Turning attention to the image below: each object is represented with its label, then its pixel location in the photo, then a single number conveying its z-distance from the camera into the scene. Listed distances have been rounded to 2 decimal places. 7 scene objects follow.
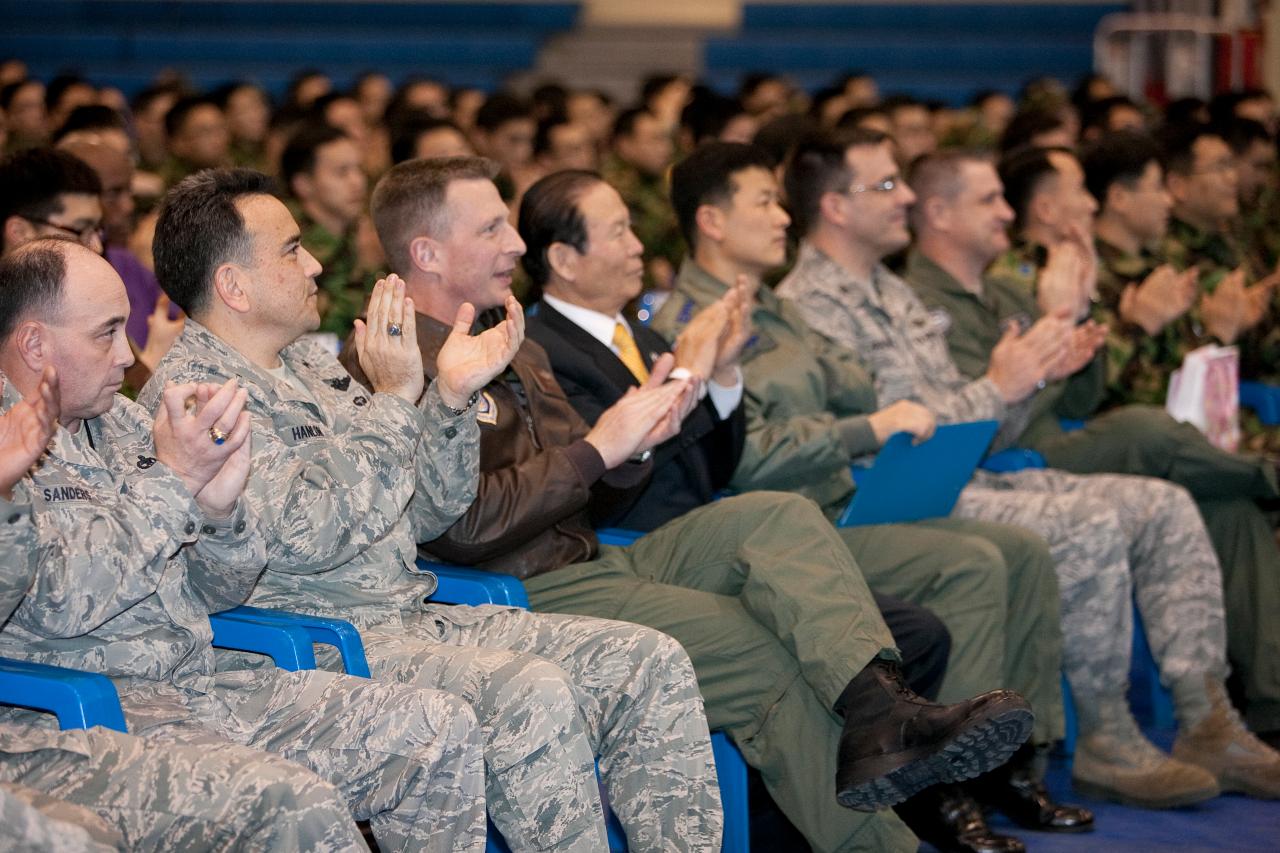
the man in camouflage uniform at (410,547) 4.82
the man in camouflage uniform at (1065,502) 7.00
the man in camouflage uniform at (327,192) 9.70
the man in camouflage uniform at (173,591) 4.27
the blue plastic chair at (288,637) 4.72
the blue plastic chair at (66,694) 4.08
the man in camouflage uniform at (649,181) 11.74
